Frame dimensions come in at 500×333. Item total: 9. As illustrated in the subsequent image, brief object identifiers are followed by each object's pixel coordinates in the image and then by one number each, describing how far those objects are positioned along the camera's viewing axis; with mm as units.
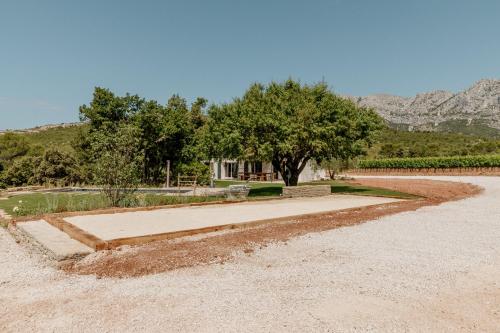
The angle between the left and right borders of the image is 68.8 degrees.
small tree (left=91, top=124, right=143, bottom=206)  14125
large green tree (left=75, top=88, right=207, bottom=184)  34812
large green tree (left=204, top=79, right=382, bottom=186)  20844
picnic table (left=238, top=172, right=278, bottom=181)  41469
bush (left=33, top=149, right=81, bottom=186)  35844
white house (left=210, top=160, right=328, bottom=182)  41844
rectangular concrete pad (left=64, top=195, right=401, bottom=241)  9164
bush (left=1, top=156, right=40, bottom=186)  37812
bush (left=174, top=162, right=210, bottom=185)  33750
